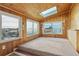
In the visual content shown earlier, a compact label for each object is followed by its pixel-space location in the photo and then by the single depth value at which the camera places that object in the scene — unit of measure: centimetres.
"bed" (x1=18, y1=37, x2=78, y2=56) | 227
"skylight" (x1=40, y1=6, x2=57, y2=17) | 243
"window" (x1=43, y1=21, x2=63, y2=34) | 244
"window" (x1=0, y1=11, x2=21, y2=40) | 231
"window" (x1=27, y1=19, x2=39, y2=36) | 252
